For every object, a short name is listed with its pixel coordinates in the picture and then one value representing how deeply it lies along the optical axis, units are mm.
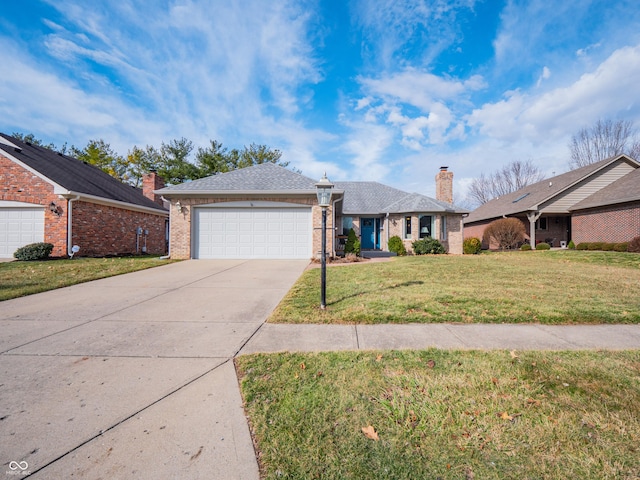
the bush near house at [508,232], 17859
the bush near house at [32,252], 10934
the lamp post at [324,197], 4715
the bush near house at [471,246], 15859
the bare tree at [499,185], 35125
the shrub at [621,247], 13359
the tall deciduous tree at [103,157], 28906
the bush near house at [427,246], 15188
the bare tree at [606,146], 26391
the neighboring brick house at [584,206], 14391
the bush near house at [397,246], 15422
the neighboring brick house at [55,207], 11867
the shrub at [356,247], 12820
